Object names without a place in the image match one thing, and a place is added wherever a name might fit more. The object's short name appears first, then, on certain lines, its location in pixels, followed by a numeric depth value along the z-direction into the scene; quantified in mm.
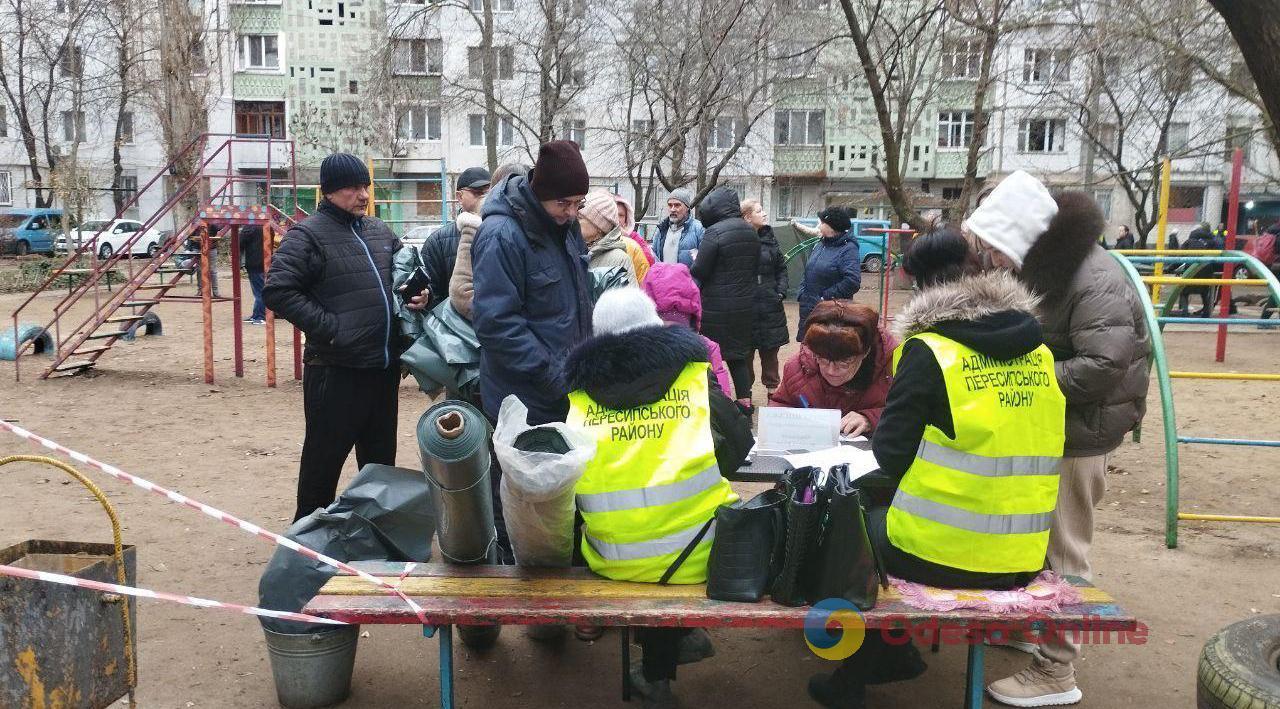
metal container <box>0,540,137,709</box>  2590
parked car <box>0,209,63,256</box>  32188
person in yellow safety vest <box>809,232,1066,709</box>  2928
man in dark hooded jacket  3658
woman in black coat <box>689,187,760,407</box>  7359
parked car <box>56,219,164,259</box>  31266
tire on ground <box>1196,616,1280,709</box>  2932
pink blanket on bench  2924
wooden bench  2871
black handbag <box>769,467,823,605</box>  2881
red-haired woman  4098
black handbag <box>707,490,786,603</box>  2939
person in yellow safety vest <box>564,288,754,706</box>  2957
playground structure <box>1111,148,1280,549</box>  5168
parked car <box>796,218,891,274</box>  27581
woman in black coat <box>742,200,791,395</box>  7828
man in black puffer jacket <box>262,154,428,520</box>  4434
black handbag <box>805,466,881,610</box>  2840
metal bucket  3365
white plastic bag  2779
